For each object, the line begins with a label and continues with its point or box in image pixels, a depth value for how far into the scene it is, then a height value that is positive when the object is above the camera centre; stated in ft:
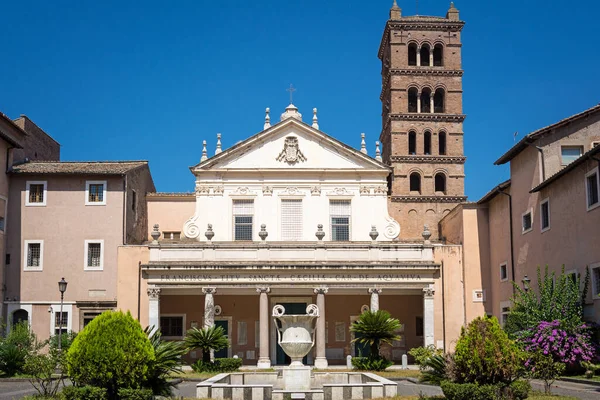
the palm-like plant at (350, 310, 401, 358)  108.99 -2.47
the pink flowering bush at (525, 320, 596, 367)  89.40 -3.89
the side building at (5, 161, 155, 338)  126.72 +11.42
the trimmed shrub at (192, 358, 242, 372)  109.21 -7.50
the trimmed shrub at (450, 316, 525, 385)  56.85 -3.41
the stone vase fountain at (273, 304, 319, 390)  73.26 -3.04
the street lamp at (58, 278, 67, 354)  107.34 +3.32
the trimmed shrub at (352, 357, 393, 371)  108.58 -7.32
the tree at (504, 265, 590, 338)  93.30 +0.31
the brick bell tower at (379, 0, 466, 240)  166.81 +41.26
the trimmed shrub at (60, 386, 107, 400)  54.85 -5.54
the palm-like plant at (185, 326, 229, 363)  110.42 -4.03
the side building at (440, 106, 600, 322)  94.17 +13.02
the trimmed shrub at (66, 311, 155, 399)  55.93 -3.10
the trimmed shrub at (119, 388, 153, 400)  55.52 -5.71
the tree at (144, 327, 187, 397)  58.65 -3.94
